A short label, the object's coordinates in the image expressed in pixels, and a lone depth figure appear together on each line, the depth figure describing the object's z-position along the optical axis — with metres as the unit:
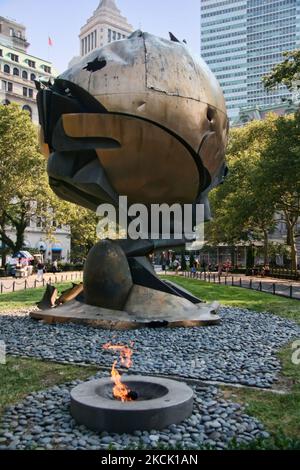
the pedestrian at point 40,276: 33.41
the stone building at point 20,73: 73.19
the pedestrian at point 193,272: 44.60
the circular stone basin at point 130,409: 5.30
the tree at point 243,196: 36.72
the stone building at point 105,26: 145.88
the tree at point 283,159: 28.98
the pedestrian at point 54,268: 48.97
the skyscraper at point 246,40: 141.00
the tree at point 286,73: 29.34
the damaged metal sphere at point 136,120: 11.90
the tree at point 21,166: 36.56
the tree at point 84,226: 52.72
